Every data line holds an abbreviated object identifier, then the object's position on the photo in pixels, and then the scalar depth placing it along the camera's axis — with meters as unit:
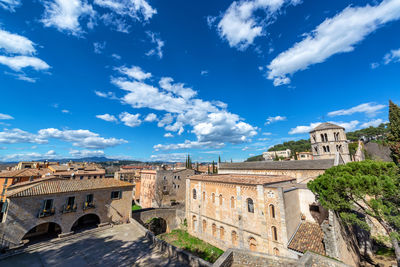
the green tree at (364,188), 11.33
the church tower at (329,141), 32.56
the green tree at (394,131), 19.92
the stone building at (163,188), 42.56
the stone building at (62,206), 12.95
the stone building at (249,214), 16.27
